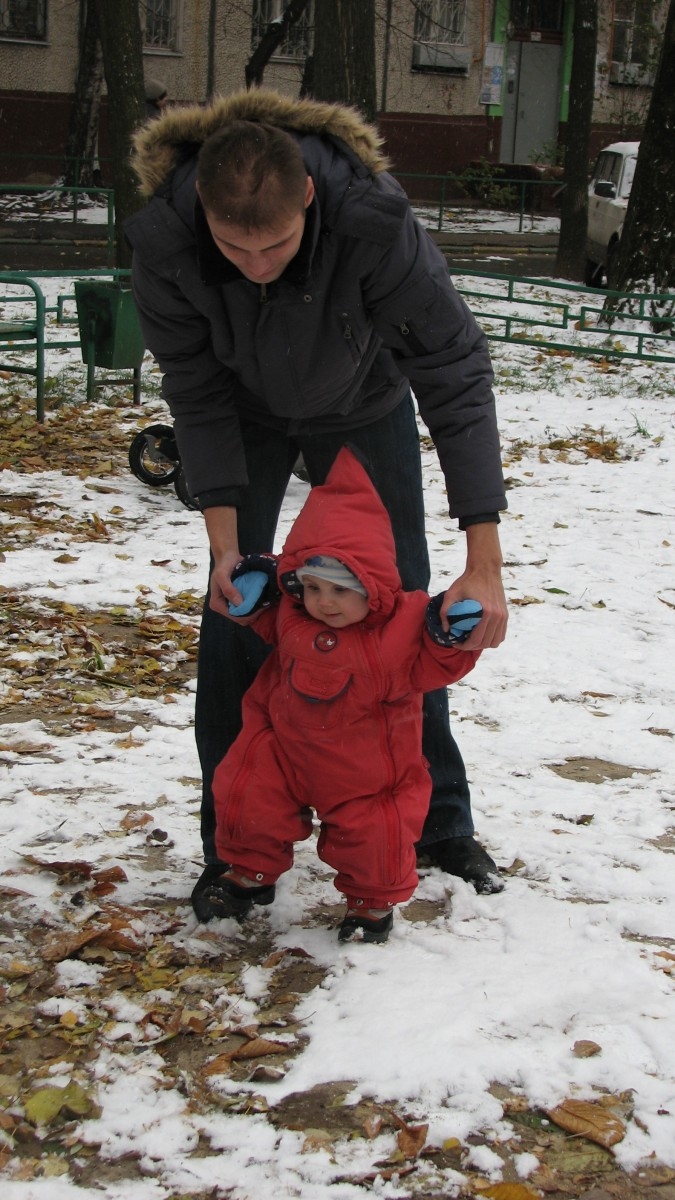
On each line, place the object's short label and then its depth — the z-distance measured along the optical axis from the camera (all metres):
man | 2.45
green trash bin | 8.38
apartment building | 24.12
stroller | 7.08
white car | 17.41
